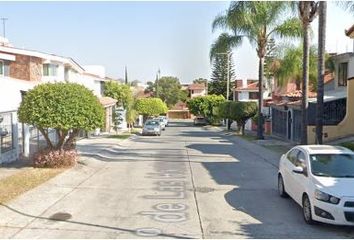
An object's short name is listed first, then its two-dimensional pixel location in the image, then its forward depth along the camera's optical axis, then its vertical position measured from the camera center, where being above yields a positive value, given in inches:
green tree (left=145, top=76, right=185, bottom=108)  4190.5 +169.6
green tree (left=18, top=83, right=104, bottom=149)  671.8 +1.7
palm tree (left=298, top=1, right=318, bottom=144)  901.2 +156.5
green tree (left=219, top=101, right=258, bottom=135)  1680.6 -6.3
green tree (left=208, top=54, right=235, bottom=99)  3403.1 +220.6
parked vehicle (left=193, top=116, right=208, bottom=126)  2787.9 -70.0
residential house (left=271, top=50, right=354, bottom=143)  1097.4 -5.2
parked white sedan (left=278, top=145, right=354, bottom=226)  336.8 -59.5
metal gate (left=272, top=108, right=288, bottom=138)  1414.9 -43.5
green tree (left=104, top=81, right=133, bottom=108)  2218.4 +81.7
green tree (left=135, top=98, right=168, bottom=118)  2613.2 +15.6
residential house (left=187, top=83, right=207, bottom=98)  4451.3 +190.1
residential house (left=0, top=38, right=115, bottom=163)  749.3 +93.4
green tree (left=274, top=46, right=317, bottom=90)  1566.7 +157.4
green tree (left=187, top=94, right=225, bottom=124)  2679.6 +21.1
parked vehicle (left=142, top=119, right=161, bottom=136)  1664.6 -69.9
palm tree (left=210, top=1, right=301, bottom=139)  1259.2 +236.3
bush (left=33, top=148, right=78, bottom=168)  680.4 -72.5
